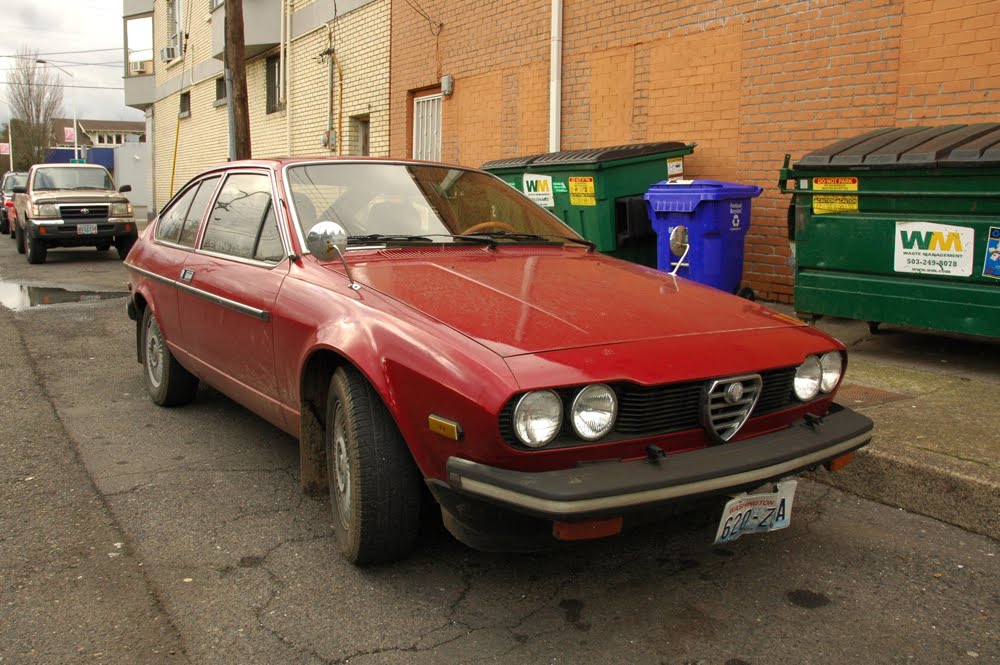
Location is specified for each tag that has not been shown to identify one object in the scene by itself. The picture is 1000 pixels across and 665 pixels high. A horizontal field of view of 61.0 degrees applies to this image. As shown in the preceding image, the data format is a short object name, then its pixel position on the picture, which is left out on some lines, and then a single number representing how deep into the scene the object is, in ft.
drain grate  15.37
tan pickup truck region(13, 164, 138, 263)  47.29
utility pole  38.81
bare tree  191.42
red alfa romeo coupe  7.98
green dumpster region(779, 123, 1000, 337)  16.63
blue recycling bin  22.58
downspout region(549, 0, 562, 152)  32.60
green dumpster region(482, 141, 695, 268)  24.73
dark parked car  70.44
